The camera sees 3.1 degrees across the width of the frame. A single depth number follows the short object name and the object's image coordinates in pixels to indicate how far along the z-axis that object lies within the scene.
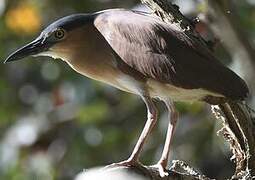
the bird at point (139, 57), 7.49
